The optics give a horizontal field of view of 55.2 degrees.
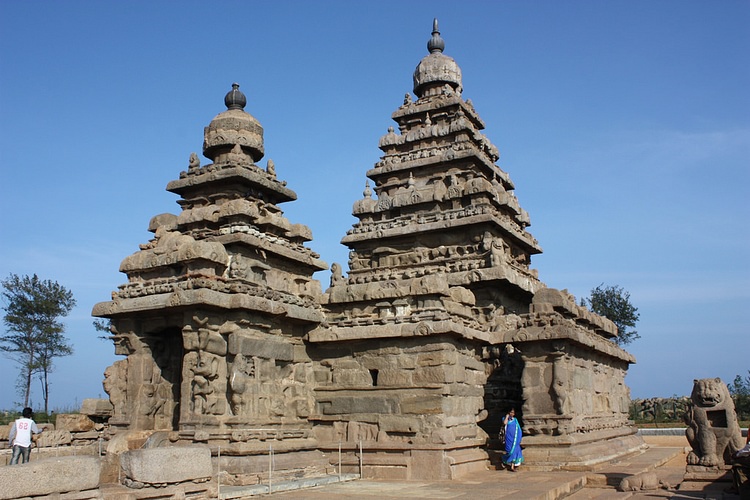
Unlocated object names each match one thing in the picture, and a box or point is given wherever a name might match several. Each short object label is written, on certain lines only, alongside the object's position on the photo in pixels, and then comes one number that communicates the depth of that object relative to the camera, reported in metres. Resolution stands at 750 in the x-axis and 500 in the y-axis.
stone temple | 14.00
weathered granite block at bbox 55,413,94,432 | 15.41
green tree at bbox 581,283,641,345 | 49.59
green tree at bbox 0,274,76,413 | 34.25
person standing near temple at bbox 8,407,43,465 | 12.23
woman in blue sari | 15.20
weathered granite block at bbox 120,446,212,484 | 9.80
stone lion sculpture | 12.51
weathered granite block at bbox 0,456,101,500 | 8.18
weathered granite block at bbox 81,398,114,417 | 15.45
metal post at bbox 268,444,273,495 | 12.89
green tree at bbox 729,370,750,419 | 34.32
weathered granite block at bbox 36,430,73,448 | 14.92
